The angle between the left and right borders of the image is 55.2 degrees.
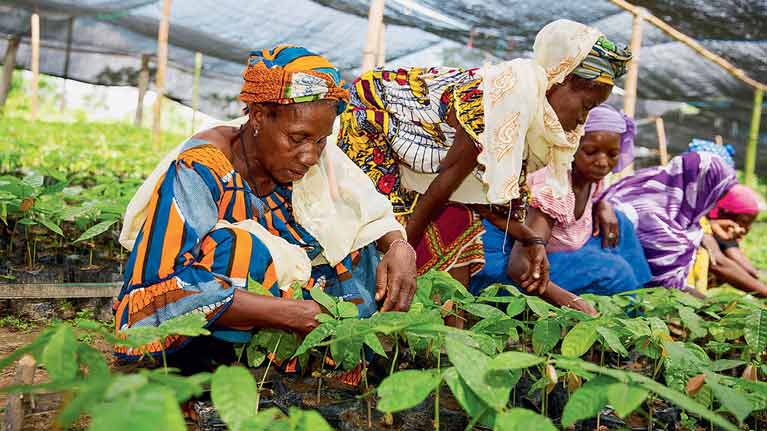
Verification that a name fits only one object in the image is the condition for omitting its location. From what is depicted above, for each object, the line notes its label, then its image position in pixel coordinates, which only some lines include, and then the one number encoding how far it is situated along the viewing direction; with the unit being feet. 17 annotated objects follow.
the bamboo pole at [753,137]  27.80
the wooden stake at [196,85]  28.50
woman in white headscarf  8.53
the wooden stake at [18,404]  5.08
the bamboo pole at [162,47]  21.86
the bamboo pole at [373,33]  15.65
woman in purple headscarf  10.61
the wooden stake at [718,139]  31.35
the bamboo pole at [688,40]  19.27
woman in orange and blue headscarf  6.30
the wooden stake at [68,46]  26.73
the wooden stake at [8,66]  28.86
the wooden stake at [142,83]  30.32
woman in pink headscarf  14.77
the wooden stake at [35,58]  26.53
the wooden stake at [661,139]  29.50
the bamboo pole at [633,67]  19.48
